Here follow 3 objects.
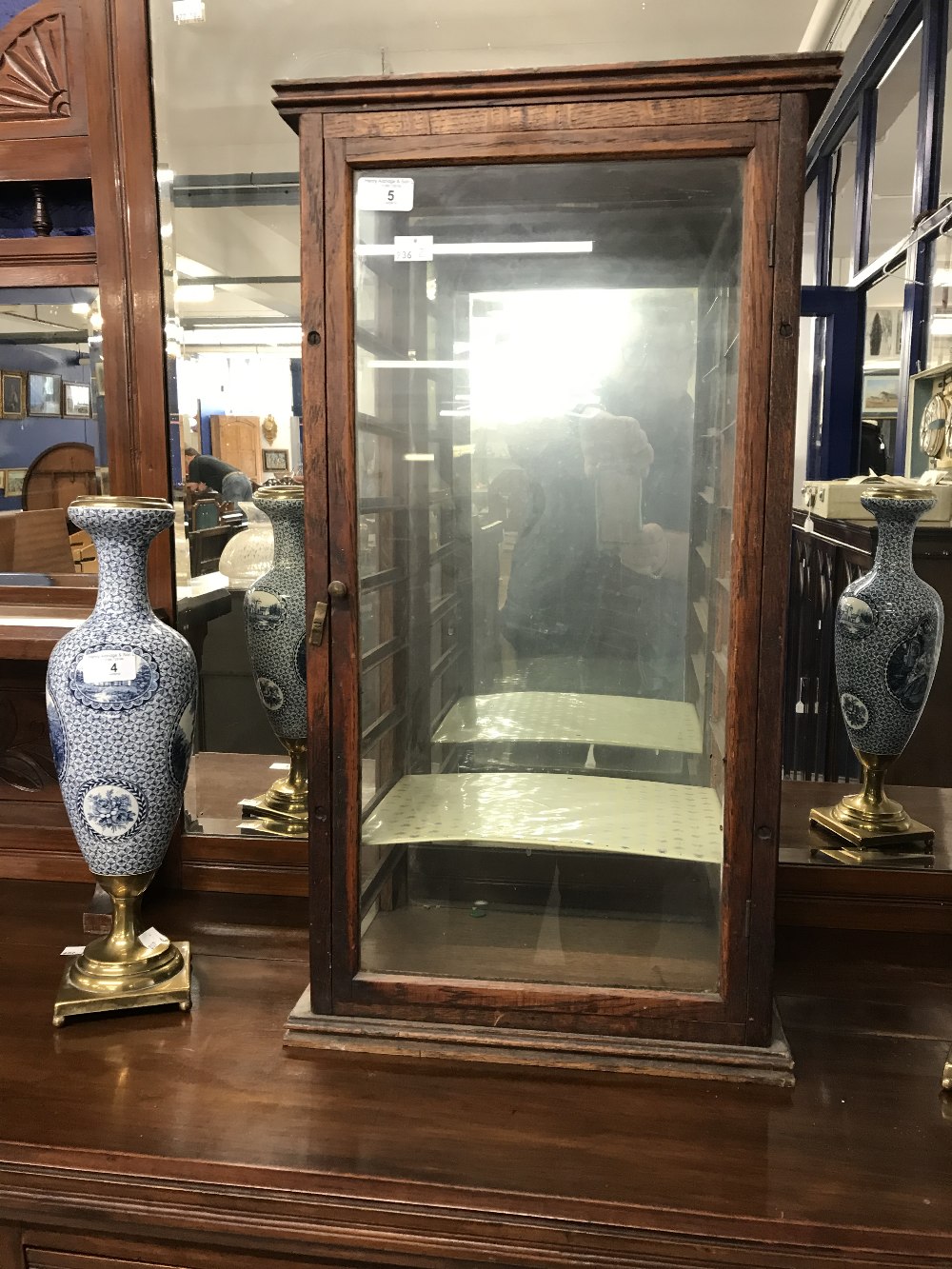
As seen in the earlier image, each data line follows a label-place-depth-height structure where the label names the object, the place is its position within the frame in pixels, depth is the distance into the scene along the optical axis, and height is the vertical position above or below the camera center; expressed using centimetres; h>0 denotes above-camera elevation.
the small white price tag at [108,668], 111 -21
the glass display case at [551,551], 96 -8
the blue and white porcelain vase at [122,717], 112 -27
